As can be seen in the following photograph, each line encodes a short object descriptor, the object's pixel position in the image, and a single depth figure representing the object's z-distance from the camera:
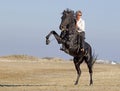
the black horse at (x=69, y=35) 27.38
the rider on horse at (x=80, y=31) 28.20
